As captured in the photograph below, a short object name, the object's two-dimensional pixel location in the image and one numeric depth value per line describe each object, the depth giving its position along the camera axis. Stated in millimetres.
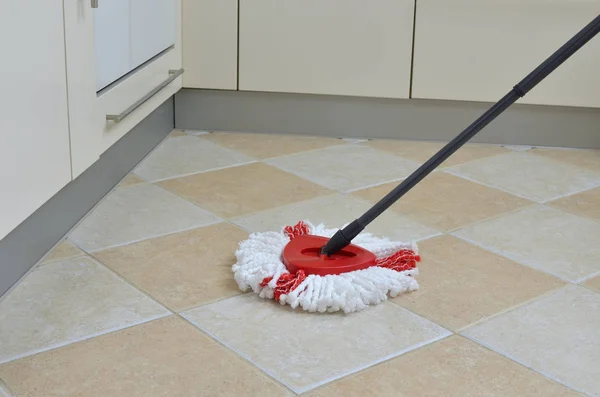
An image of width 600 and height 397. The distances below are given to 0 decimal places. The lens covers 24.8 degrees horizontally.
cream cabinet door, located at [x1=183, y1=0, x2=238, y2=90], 3442
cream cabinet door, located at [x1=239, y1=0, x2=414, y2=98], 3415
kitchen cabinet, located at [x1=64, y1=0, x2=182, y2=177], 2630
